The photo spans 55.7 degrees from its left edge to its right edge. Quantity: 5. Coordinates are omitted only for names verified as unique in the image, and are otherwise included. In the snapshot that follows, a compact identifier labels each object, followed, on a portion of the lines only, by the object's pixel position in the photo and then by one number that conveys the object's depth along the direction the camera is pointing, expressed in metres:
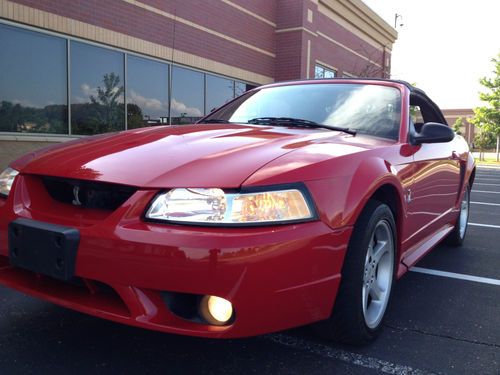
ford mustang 1.89
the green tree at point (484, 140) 38.41
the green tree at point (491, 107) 31.14
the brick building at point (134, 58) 8.15
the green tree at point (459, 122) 66.88
